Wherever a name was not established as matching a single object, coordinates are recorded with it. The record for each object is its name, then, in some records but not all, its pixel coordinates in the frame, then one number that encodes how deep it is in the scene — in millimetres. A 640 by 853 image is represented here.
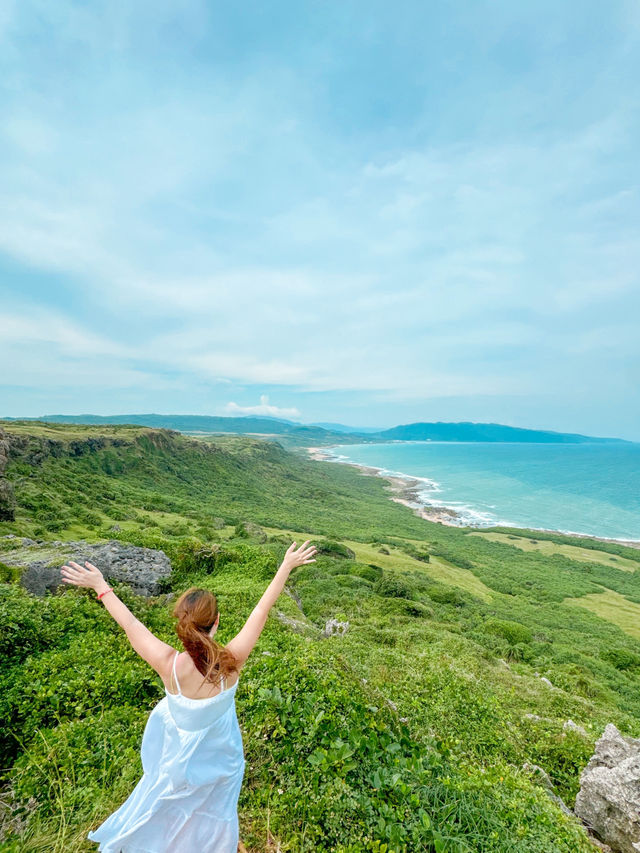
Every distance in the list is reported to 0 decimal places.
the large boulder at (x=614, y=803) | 5539
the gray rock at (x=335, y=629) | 14944
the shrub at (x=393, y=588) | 25981
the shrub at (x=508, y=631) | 23141
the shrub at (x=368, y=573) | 29931
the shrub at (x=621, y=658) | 23125
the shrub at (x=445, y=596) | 30795
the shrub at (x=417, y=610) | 22578
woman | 3078
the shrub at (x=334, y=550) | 38406
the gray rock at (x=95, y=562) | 11281
